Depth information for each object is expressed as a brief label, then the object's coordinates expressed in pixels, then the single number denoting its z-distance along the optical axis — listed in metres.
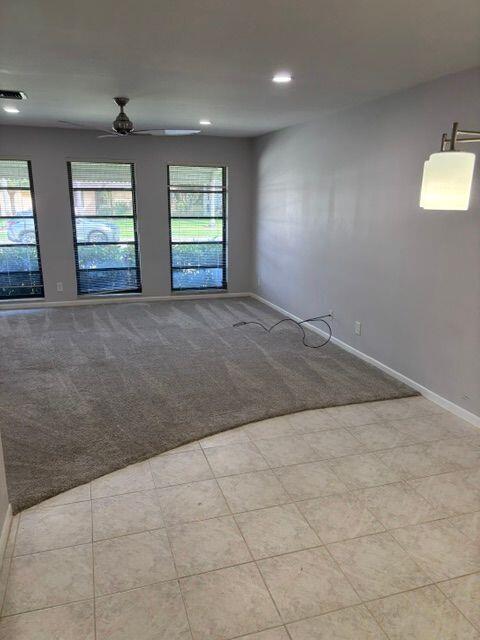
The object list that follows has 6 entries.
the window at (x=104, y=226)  6.32
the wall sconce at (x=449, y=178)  2.18
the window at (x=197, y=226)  6.75
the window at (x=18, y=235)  6.01
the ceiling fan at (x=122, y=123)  3.91
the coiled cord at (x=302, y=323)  4.88
